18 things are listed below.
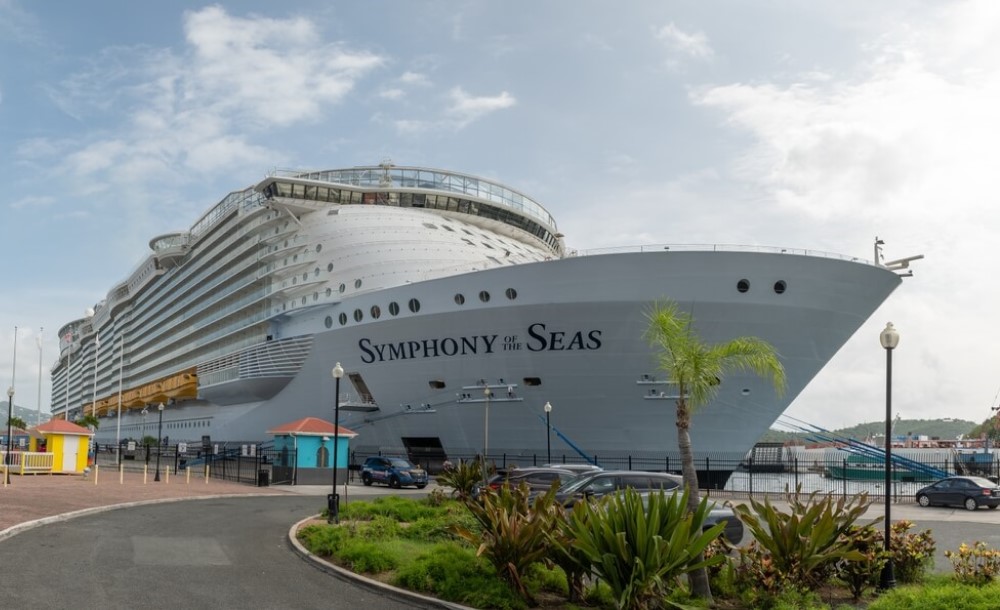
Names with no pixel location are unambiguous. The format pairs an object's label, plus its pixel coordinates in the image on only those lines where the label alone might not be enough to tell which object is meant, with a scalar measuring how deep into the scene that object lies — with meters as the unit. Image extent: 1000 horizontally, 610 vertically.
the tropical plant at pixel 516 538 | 10.08
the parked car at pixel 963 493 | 24.39
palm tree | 12.22
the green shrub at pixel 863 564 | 10.35
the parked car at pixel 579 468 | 21.66
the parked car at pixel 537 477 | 19.52
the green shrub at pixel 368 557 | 11.86
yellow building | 31.80
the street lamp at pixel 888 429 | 10.40
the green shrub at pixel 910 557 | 10.84
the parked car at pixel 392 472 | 29.03
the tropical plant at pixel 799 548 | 9.95
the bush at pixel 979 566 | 9.95
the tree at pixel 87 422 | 69.13
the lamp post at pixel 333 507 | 16.92
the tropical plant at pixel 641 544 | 8.88
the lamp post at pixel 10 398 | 28.61
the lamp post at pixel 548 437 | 26.92
